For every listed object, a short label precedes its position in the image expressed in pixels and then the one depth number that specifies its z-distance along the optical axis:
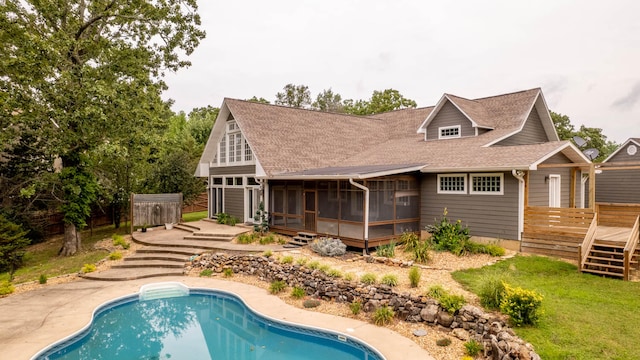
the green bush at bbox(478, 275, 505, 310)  7.94
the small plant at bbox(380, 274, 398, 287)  9.52
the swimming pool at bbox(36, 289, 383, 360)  7.70
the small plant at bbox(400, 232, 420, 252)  13.16
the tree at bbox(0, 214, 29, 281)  13.72
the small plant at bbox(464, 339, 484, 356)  6.89
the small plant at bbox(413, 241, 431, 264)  11.77
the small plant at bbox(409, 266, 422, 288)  9.38
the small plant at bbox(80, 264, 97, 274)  13.09
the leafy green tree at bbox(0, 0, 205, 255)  13.75
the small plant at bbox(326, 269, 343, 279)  10.62
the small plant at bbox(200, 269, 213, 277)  13.09
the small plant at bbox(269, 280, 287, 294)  11.09
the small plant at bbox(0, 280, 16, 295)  10.85
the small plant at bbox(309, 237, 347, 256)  13.17
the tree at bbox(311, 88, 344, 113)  57.92
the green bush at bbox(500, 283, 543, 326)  7.18
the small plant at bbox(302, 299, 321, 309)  9.95
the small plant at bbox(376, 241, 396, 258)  12.52
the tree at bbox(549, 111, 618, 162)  33.81
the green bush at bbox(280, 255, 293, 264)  12.12
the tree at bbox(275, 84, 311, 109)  54.50
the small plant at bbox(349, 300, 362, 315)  9.22
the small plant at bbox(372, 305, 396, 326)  8.59
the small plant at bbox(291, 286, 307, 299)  10.57
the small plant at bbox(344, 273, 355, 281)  10.25
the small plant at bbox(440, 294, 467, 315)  8.00
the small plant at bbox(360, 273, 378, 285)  9.83
